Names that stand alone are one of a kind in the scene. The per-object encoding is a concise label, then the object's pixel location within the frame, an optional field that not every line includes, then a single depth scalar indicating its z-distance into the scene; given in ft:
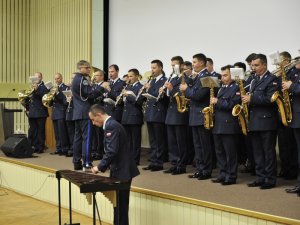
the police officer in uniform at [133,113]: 26.03
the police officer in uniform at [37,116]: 33.04
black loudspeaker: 31.01
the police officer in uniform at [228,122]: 20.47
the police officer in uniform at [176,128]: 23.38
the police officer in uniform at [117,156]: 16.75
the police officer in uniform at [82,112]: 24.94
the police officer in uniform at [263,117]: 19.33
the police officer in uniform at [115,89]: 28.07
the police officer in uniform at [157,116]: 24.61
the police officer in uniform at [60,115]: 32.35
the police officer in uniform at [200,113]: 21.79
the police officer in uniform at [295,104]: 17.89
